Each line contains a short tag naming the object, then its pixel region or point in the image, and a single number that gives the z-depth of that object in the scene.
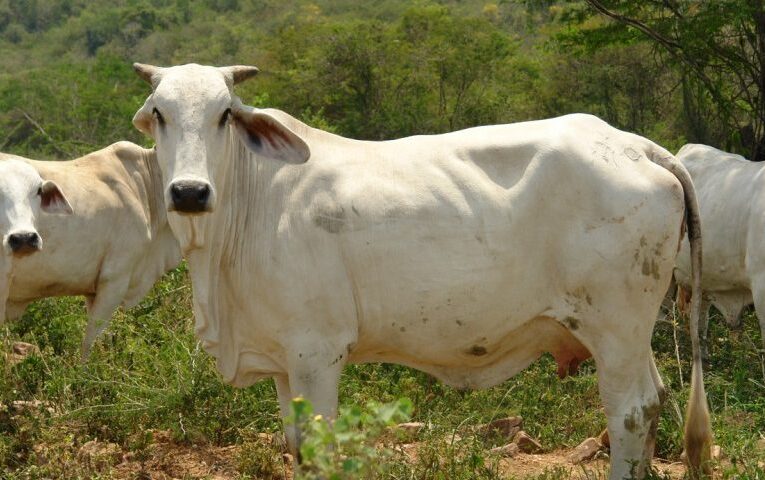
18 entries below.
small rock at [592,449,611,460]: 5.51
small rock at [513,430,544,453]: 5.77
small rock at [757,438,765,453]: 5.41
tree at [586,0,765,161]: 9.64
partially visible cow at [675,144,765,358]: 7.49
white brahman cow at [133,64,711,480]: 4.47
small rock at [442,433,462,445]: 5.39
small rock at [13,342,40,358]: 7.67
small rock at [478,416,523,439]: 5.96
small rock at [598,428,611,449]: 5.59
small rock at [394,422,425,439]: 5.78
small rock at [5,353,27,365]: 6.94
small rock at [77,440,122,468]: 5.33
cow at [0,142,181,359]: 7.84
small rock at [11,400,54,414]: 5.93
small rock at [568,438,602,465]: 5.54
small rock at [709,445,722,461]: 5.16
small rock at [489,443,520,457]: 5.59
